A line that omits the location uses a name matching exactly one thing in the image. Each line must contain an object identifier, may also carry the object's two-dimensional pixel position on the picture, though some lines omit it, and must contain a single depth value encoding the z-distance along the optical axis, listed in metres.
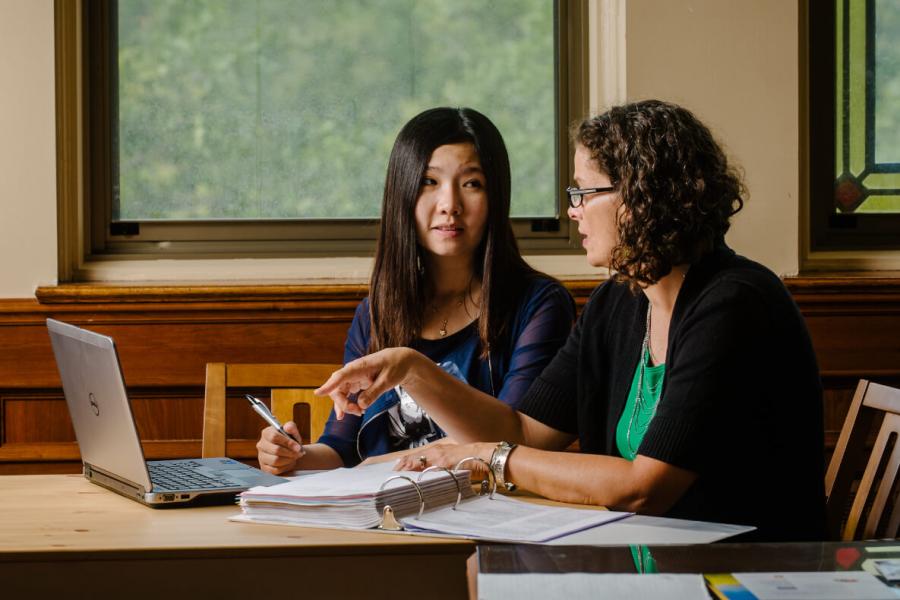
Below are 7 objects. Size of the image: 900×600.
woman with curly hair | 2.82
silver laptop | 2.77
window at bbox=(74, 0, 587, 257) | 3.90
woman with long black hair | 3.26
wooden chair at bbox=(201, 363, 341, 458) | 3.28
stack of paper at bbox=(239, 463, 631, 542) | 2.67
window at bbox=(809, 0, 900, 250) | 3.92
